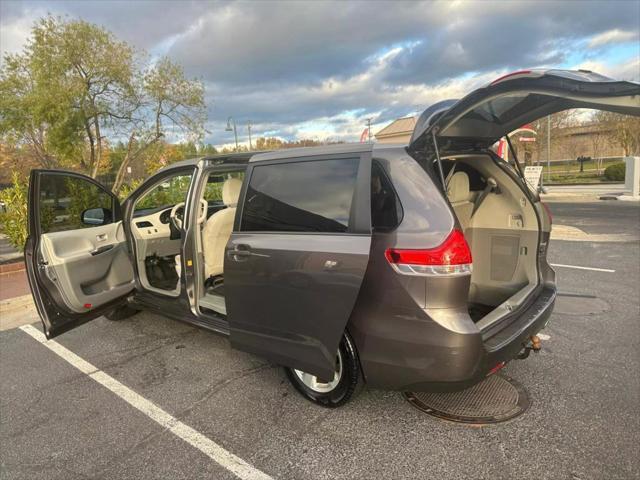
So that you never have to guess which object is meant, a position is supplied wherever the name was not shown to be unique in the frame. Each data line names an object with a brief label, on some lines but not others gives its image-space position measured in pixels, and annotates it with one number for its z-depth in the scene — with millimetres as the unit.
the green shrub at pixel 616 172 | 23875
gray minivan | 2189
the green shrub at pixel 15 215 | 7387
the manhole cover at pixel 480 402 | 2670
